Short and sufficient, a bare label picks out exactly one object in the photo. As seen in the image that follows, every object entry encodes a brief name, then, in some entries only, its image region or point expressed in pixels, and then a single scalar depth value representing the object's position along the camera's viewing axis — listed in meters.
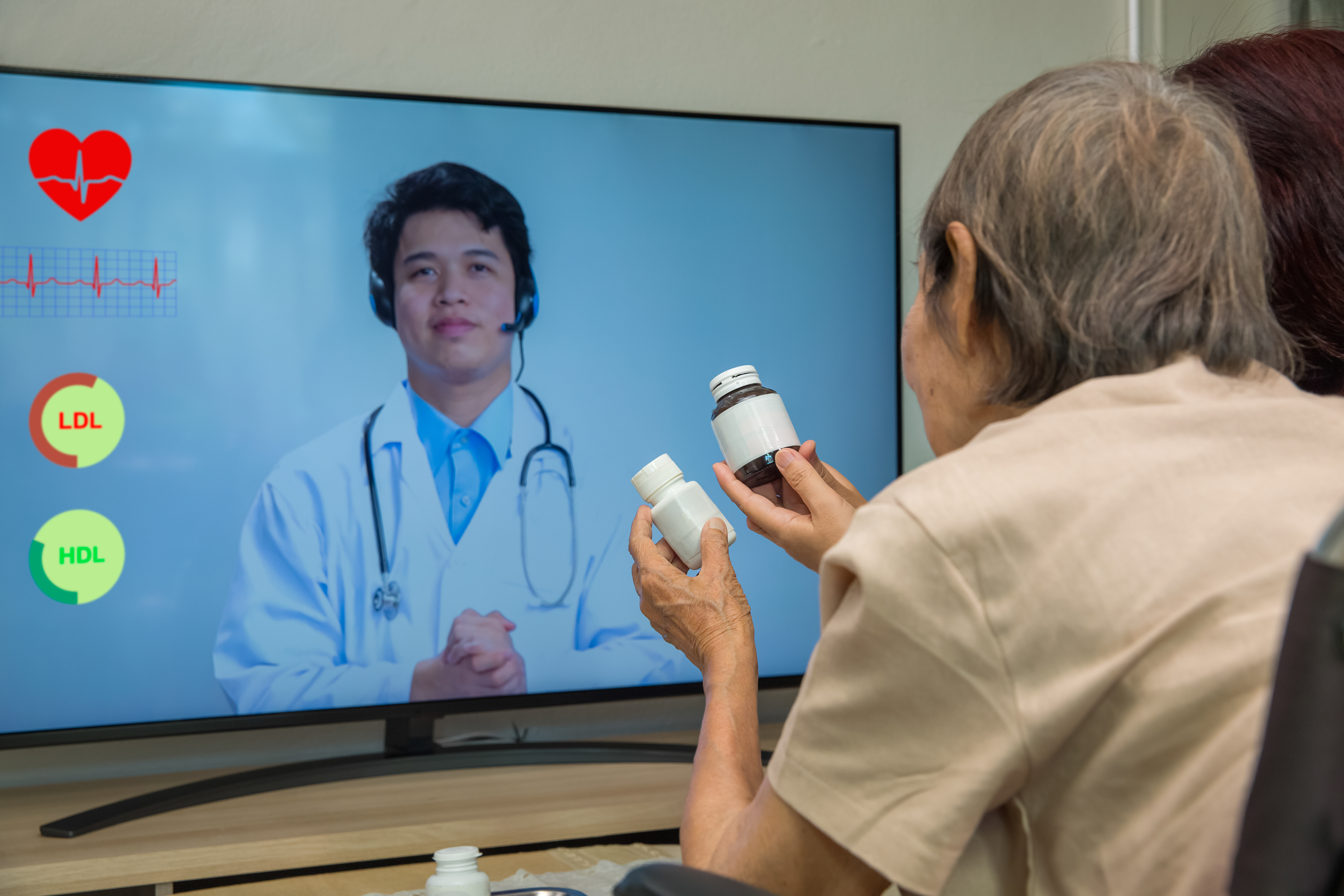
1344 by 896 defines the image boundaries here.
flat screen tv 1.57
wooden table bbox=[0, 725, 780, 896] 1.38
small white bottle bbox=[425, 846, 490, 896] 0.96
